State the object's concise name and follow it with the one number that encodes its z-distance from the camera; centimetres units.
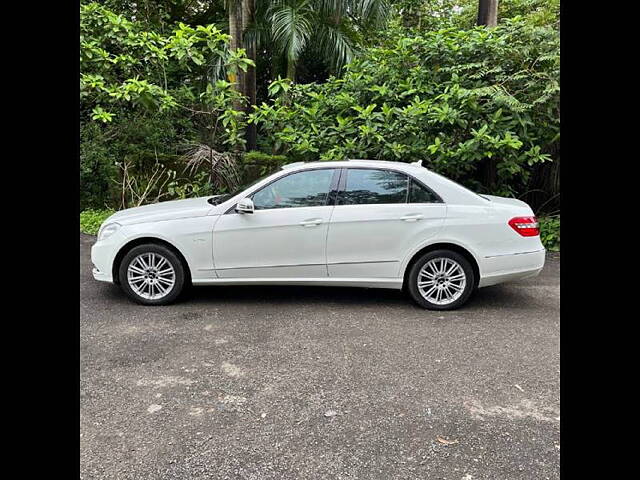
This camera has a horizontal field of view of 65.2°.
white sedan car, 502
